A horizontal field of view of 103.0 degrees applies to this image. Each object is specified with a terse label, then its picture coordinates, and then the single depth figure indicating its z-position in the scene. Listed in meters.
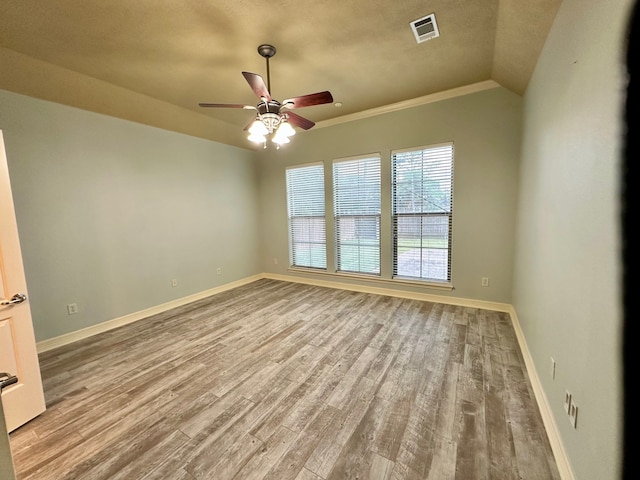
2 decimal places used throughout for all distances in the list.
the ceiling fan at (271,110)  2.19
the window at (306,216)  4.80
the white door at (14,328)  1.72
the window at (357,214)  4.19
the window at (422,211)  3.64
